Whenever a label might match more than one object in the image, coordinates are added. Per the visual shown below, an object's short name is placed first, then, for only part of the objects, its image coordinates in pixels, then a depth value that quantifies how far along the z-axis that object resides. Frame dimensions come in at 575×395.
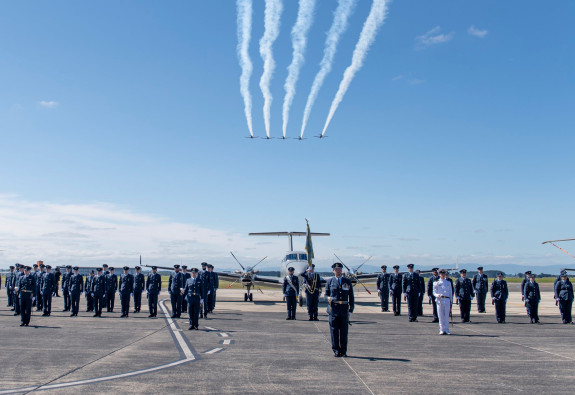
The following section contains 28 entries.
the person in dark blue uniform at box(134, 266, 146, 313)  20.13
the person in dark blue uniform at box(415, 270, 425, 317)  18.05
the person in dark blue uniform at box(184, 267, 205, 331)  14.65
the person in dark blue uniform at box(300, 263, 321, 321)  17.73
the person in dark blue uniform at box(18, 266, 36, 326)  14.95
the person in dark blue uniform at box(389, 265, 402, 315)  19.41
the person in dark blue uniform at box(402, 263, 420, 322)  17.50
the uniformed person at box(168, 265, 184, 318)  18.73
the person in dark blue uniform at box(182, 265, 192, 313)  19.99
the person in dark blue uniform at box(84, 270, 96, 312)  20.66
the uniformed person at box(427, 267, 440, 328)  17.70
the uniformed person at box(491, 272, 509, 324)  17.14
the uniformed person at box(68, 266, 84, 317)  18.85
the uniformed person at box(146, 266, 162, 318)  18.84
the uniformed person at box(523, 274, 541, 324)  16.98
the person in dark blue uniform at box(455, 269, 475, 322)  17.28
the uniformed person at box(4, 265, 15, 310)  22.54
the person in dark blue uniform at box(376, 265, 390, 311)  21.67
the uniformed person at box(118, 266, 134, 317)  18.89
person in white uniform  13.74
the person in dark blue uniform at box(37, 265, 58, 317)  18.49
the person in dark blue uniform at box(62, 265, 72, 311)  20.62
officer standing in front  10.01
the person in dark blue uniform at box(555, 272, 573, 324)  16.80
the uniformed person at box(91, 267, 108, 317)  18.90
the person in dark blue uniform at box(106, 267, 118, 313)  19.84
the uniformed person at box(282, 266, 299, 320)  18.03
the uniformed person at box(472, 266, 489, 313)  21.09
